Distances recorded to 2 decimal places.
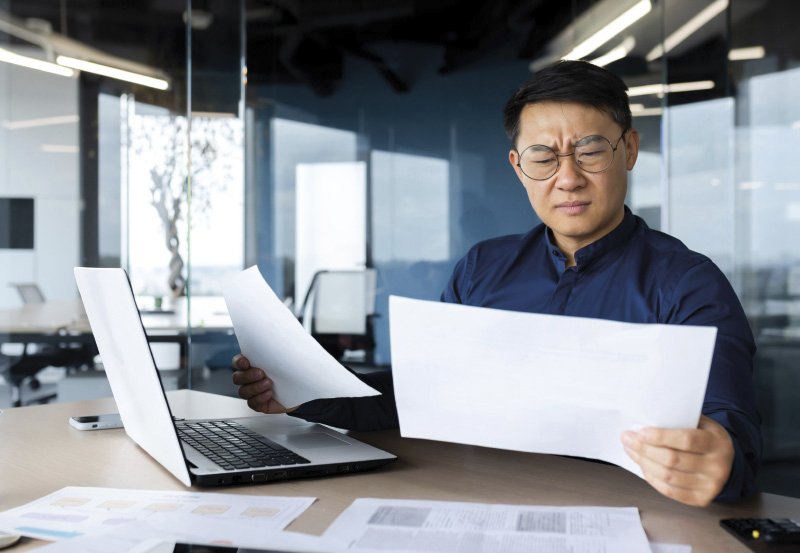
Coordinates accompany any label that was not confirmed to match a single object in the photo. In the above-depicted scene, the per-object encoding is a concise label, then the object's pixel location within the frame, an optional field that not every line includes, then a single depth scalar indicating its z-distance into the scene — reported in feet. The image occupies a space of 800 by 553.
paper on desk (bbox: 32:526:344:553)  2.93
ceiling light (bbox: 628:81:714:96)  13.42
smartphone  5.32
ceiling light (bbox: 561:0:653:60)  13.96
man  4.65
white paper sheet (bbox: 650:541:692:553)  2.98
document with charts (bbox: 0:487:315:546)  3.08
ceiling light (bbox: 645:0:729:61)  13.43
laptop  3.64
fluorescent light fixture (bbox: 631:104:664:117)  13.70
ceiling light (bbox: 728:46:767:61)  13.07
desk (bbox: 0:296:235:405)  14.33
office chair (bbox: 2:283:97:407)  14.38
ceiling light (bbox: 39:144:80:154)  14.30
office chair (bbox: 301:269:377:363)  15.31
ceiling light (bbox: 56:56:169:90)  14.58
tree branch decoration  14.66
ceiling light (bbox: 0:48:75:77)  14.28
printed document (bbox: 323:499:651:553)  2.98
